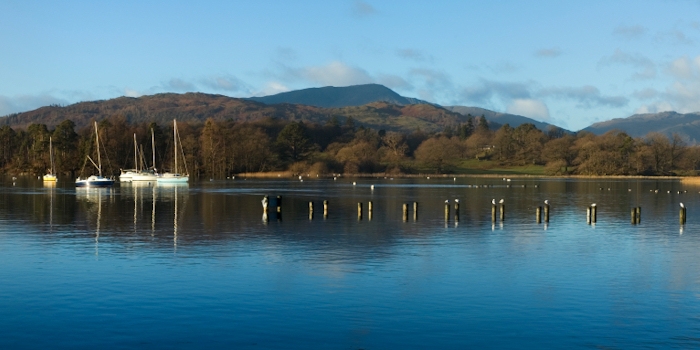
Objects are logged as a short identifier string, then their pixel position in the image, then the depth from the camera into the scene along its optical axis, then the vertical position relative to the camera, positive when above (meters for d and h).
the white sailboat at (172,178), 125.25 -0.07
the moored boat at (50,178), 135.50 -0.15
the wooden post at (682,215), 47.12 -2.28
